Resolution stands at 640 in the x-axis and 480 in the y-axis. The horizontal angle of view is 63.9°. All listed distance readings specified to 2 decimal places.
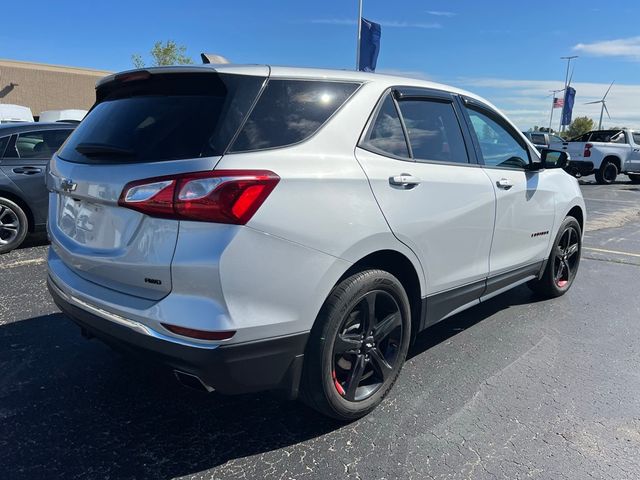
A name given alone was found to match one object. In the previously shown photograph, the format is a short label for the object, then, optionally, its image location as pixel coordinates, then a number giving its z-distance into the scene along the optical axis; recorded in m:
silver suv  2.07
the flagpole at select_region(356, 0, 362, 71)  18.48
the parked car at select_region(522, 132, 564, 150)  25.47
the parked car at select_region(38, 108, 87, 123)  18.89
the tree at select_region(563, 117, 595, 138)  76.99
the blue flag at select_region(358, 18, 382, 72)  18.44
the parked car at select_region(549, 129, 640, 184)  17.81
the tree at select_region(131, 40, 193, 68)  43.03
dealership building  39.31
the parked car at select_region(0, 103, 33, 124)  16.80
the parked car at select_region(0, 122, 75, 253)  6.07
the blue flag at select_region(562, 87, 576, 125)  48.53
